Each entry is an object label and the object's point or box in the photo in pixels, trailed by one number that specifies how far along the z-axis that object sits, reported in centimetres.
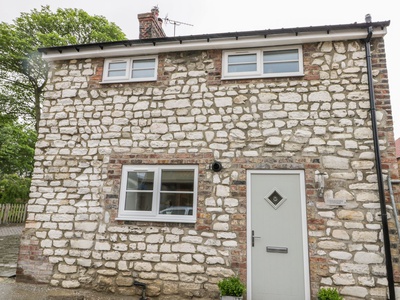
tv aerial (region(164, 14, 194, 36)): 810
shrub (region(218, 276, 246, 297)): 410
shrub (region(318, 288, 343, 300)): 392
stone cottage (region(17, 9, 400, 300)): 450
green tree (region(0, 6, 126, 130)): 1437
